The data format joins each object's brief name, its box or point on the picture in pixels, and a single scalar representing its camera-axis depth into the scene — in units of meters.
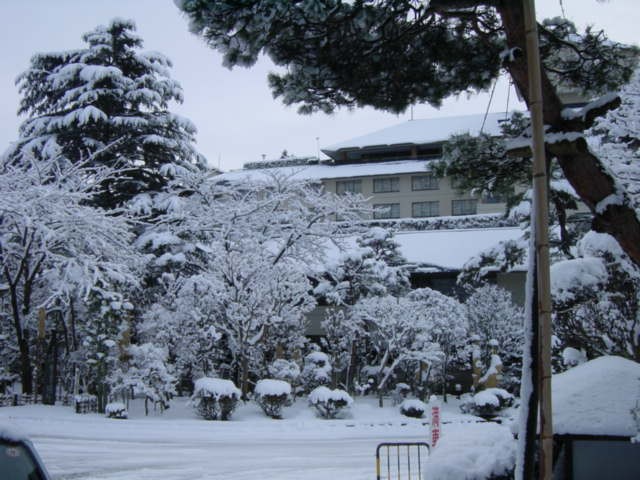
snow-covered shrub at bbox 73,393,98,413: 19.17
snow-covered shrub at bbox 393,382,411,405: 22.83
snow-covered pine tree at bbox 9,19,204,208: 28.12
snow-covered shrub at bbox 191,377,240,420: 18.83
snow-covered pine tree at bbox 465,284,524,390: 24.16
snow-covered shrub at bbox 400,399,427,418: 20.88
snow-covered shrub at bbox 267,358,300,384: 21.47
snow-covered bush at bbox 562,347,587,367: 12.82
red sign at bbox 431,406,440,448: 10.54
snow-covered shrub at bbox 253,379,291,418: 19.39
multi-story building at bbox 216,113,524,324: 47.38
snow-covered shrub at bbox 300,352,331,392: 22.59
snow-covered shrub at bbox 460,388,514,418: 20.77
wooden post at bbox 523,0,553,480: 4.63
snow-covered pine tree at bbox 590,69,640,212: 14.98
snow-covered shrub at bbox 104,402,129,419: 18.59
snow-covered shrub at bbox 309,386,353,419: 19.86
